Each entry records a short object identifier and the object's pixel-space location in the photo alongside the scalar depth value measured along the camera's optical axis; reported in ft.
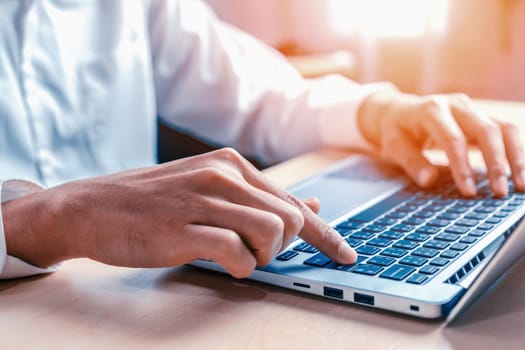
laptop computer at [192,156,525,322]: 1.57
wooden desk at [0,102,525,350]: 1.49
